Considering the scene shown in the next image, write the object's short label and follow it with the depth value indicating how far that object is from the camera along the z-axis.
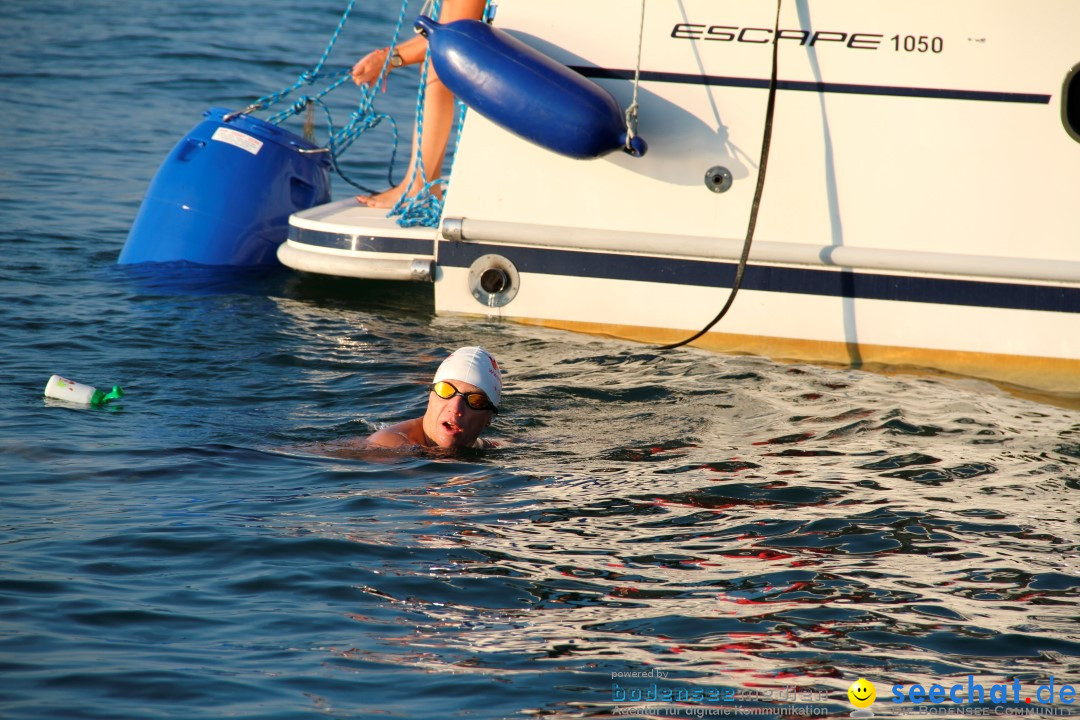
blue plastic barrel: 15.86
